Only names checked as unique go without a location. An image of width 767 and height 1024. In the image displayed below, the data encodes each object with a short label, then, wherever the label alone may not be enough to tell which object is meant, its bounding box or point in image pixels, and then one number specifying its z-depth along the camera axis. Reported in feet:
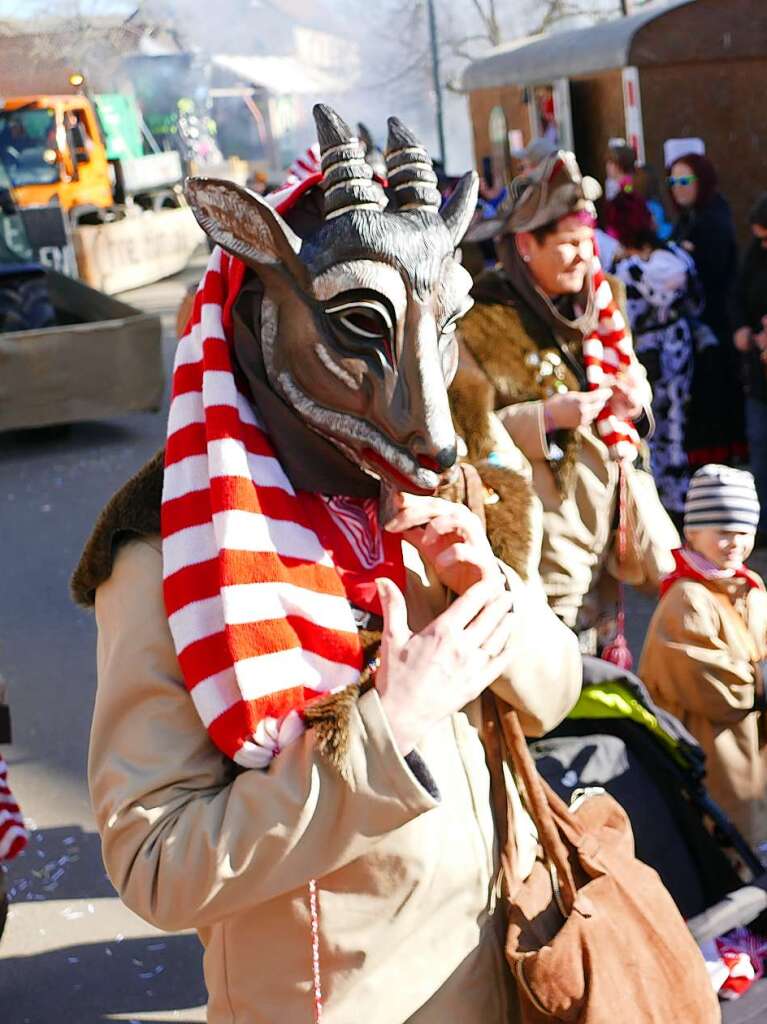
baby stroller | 7.88
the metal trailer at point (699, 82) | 34.50
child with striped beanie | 11.03
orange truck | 64.18
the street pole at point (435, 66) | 65.40
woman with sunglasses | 21.44
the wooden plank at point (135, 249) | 62.75
